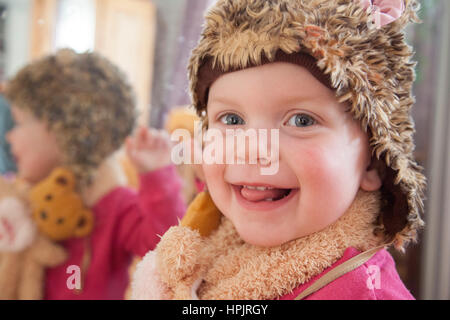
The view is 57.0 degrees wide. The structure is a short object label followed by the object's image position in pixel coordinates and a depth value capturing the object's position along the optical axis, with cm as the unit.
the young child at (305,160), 46
